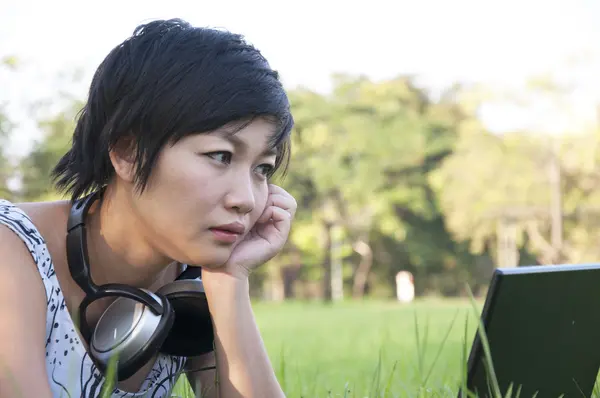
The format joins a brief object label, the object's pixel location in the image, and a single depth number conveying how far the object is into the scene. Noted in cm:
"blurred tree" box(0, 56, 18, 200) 2035
